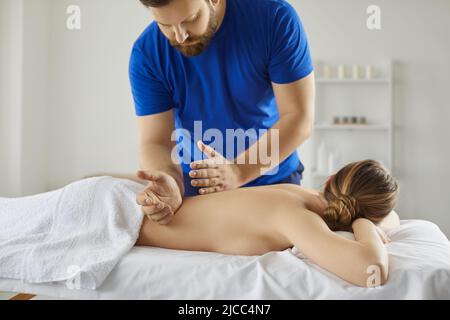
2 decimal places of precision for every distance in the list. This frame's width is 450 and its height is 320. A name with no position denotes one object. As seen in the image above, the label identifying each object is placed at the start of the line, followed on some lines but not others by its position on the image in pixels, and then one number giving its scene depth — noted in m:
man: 1.48
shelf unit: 3.55
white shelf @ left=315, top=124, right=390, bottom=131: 3.54
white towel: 1.16
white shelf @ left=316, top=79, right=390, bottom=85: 3.56
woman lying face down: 1.23
